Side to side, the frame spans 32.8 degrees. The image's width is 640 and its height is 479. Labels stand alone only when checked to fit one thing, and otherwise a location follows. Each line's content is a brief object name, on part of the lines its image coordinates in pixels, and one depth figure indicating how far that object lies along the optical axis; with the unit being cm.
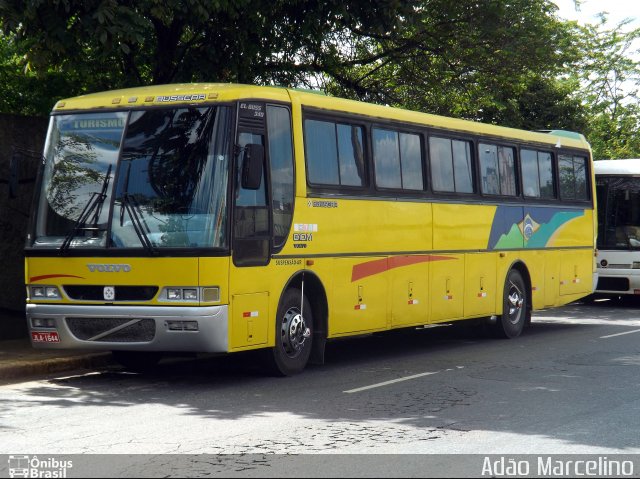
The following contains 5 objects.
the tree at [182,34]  1338
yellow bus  1130
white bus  2380
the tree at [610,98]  4328
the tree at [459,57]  2100
